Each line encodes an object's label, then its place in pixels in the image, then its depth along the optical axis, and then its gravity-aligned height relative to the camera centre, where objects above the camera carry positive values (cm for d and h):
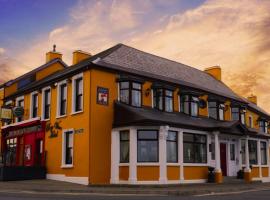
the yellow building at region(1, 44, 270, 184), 1739 +72
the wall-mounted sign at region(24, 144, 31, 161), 2200 -104
